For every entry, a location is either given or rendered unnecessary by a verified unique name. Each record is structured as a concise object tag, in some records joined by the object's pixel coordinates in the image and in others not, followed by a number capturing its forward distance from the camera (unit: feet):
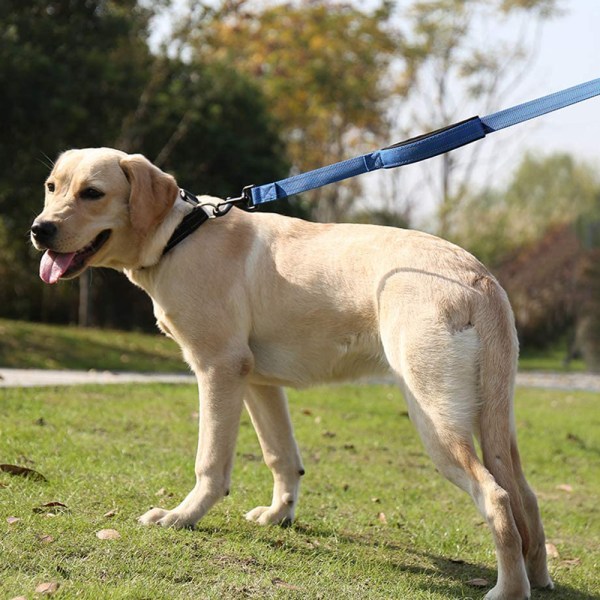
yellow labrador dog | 13.48
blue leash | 14.71
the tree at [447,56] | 105.19
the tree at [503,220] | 92.38
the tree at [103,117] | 47.19
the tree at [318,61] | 96.89
